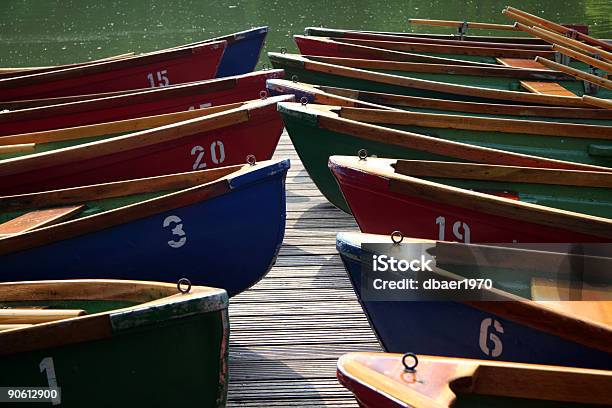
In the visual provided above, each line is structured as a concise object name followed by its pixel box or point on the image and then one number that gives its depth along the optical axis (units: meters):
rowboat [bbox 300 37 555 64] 7.34
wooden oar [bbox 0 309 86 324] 2.90
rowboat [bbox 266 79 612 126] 5.24
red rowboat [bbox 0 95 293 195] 4.47
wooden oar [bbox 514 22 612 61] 5.64
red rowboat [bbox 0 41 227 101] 6.40
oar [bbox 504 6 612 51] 6.47
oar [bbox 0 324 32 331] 2.84
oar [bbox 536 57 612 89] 5.09
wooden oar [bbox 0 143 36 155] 4.89
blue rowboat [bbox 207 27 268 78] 6.98
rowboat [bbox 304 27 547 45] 7.77
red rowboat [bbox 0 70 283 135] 5.44
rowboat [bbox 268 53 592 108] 5.65
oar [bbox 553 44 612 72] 5.33
